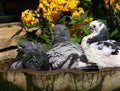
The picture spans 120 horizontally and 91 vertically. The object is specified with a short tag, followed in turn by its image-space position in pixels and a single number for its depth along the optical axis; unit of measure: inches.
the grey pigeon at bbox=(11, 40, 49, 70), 116.5
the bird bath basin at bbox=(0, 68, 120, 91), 101.9
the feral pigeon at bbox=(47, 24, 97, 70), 117.8
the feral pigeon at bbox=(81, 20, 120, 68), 121.0
